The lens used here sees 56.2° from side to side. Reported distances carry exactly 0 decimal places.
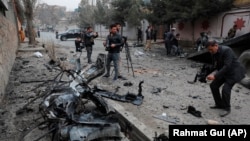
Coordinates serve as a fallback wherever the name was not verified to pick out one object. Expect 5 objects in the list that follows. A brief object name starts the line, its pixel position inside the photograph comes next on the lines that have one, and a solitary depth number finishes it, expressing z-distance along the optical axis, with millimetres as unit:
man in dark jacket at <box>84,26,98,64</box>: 10016
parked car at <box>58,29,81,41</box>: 30964
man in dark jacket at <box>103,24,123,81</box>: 7309
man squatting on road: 4613
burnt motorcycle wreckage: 3434
